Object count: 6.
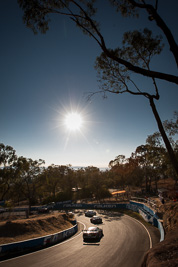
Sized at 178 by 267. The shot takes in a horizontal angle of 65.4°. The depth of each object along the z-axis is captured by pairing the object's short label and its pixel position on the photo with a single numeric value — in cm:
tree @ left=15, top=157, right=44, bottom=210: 4416
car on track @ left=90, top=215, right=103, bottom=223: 2572
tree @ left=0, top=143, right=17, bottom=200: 3025
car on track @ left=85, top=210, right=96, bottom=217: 3331
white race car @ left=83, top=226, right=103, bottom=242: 1593
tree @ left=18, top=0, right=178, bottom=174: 678
